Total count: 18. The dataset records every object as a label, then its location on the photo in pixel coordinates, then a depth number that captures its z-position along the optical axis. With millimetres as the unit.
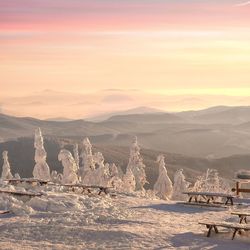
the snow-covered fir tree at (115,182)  69125
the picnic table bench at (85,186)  28438
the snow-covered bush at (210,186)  70500
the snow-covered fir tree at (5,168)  80056
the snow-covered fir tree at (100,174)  68625
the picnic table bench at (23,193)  23534
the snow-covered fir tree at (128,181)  74250
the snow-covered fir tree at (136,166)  88688
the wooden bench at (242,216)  18631
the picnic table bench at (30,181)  30456
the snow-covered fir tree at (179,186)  74375
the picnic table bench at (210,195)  24562
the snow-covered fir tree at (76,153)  101556
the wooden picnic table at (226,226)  16719
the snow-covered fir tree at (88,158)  78600
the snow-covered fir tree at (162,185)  69938
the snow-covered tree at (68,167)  62409
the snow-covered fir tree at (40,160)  67656
